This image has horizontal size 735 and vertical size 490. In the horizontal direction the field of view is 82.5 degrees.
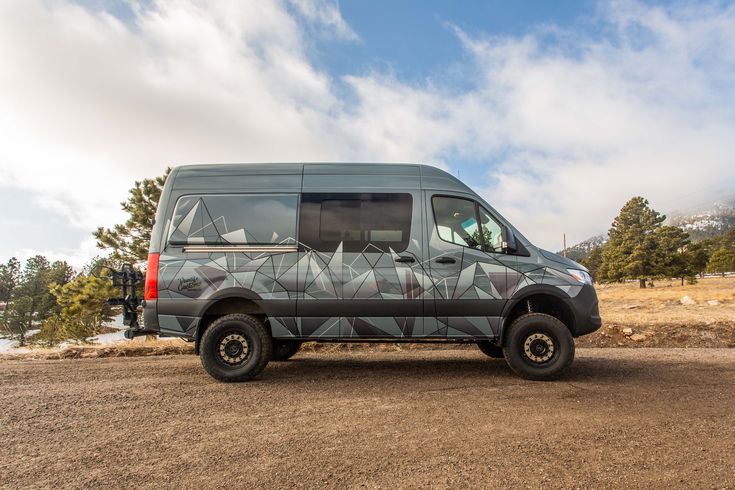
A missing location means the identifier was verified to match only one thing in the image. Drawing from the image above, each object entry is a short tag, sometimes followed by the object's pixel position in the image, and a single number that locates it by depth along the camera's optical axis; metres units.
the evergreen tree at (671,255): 41.44
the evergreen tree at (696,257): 42.78
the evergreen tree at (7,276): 95.88
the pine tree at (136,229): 26.61
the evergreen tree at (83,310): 22.00
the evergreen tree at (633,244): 41.97
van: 5.27
